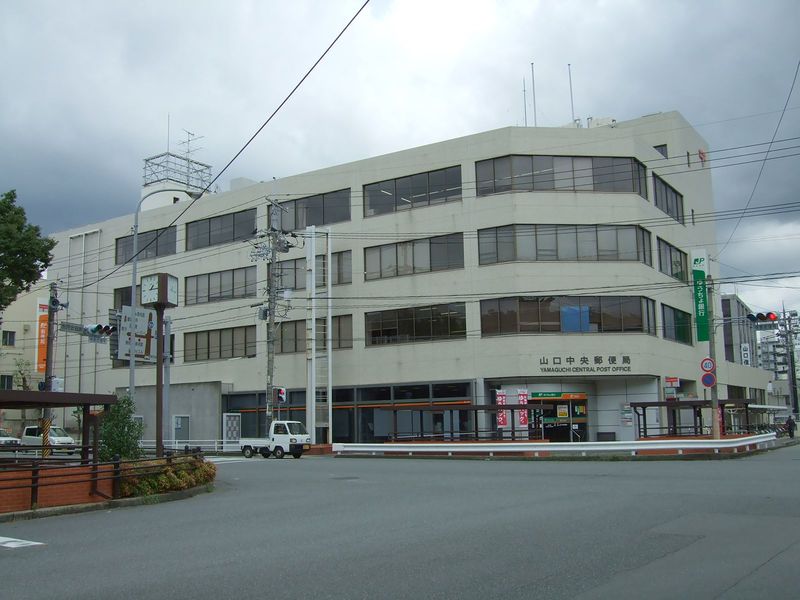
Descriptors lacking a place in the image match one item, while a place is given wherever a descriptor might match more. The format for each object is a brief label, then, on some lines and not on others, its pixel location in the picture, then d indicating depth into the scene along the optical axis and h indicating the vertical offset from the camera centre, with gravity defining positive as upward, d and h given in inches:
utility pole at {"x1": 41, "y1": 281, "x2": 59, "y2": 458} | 1349.7 +123.3
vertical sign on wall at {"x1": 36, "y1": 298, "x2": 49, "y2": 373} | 2218.3 +206.8
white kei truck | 1478.8 -79.6
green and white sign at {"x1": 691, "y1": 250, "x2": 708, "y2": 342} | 1765.5 +236.5
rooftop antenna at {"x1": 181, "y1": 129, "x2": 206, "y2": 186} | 2423.7 +743.9
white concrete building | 1579.7 +244.7
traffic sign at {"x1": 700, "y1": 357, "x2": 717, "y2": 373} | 1203.2 +40.9
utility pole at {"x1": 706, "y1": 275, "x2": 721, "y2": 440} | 1221.1 -17.7
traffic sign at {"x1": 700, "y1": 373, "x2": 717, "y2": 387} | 1205.5 +19.0
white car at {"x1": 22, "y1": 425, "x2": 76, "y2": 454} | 1833.2 -78.2
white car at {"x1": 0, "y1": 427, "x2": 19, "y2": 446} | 1833.2 -85.2
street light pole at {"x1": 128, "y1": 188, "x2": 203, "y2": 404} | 1179.1 +89.4
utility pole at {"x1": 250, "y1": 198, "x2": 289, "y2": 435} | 1560.0 +249.6
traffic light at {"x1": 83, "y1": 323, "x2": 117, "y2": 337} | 1275.8 +125.8
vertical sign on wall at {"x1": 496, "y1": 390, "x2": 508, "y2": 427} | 1418.6 -35.0
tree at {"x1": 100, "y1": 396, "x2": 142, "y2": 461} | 797.2 -31.9
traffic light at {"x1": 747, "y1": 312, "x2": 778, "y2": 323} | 1199.8 +115.2
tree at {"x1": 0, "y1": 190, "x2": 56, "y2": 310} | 1003.3 +203.9
